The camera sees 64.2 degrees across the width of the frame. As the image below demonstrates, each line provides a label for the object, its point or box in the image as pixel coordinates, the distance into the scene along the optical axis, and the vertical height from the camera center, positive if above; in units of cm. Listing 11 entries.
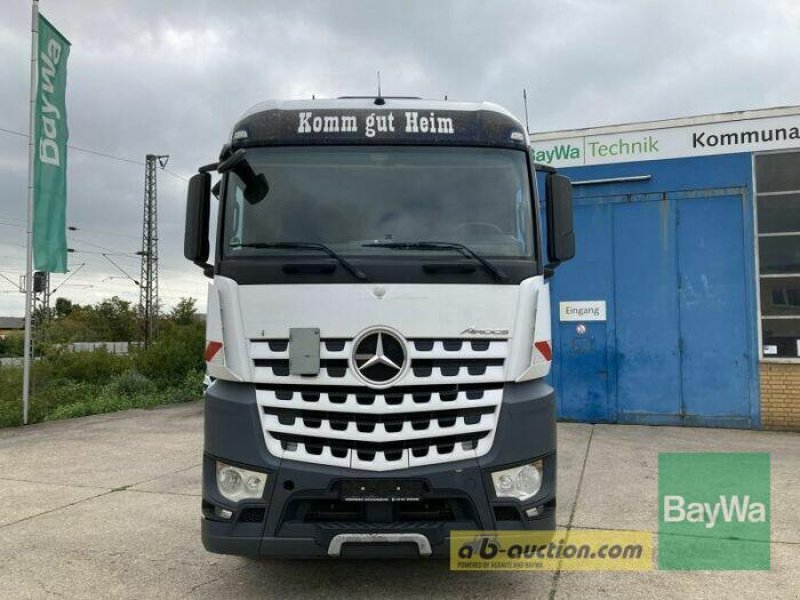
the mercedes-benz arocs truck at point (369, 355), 344 -17
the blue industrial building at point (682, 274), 987 +74
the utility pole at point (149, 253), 3978 +476
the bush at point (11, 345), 3481 -115
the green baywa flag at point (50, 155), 1093 +301
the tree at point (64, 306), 7419 +269
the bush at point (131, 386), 1619 -154
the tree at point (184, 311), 4642 +112
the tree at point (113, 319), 6078 +69
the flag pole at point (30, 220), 1080 +182
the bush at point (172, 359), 1764 -93
